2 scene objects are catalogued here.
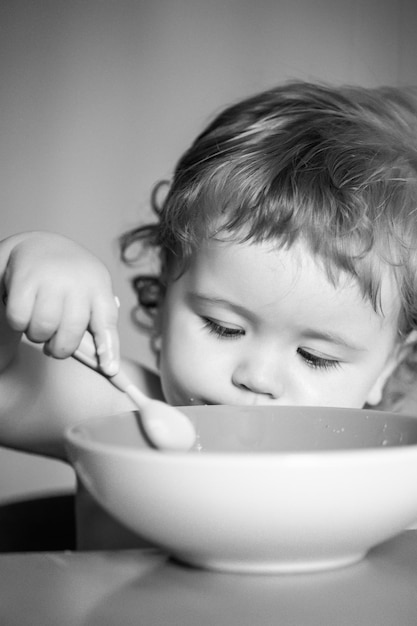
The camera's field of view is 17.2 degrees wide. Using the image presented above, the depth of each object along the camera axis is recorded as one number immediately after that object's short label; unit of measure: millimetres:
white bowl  452
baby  666
